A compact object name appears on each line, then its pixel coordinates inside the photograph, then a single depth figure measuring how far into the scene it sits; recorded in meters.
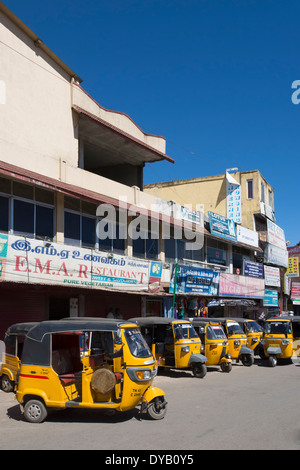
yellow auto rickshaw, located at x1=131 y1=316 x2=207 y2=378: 14.59
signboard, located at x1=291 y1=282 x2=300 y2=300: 45.38
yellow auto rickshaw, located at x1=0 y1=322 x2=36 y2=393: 11.77
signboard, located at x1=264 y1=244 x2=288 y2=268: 37.09
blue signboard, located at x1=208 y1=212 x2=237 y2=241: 28.27
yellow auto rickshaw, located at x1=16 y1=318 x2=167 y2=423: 8.56
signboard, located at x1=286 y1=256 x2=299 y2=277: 44.03
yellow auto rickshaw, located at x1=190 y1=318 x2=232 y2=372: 16.42
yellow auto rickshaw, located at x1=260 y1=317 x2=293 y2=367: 18.03
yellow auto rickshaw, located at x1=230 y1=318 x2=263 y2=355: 20.25
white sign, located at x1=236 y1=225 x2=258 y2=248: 32.59
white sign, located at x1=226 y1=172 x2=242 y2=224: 34.91
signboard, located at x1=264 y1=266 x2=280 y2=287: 36.52
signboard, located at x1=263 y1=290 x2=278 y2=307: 36.12
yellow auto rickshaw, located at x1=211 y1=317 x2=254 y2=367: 18.16
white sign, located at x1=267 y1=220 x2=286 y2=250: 37.93
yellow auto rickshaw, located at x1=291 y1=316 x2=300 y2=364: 19.14
